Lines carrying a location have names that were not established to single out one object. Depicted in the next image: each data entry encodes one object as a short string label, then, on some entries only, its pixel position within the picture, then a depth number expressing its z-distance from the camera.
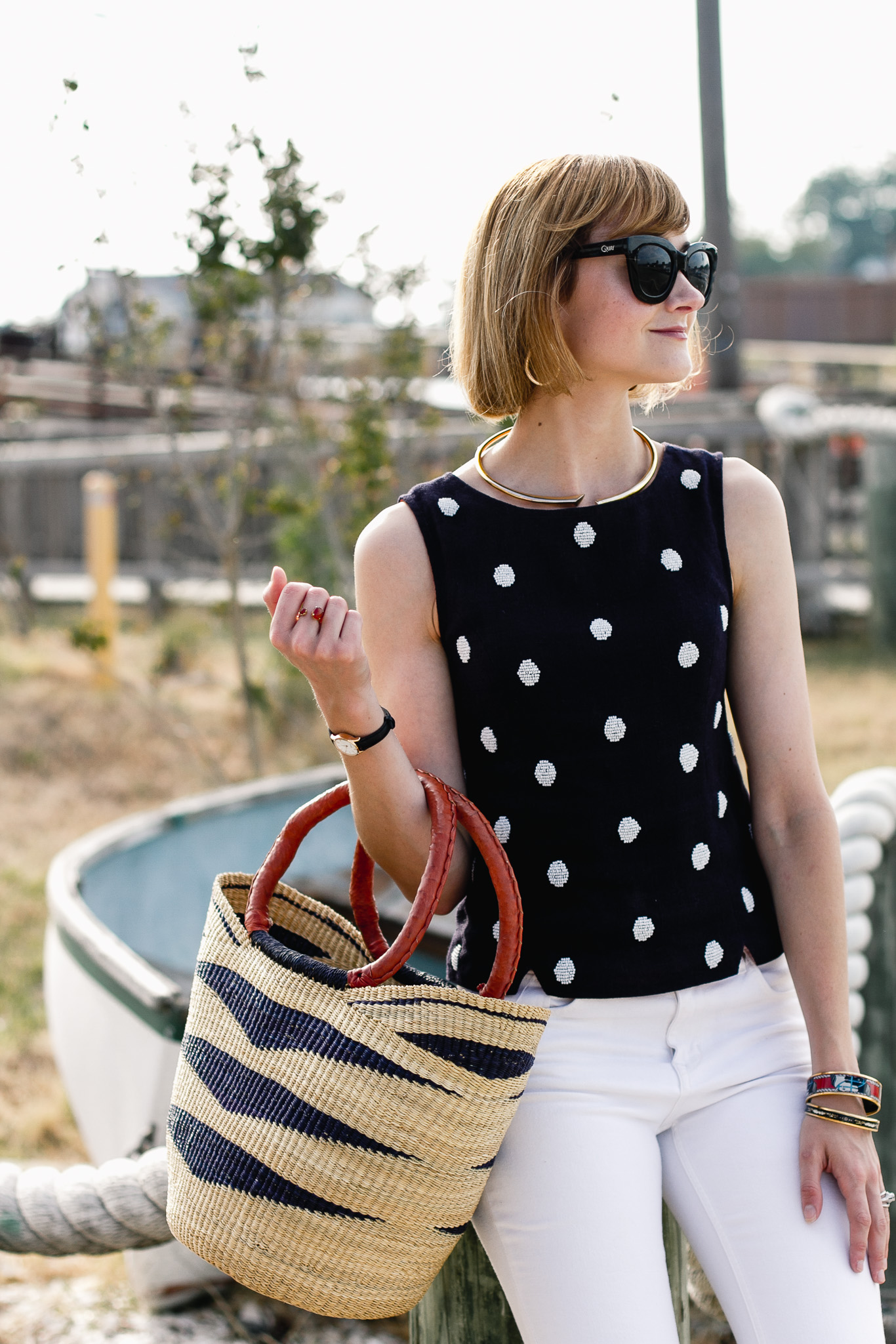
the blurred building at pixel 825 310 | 34.50
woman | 1.32
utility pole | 8.77
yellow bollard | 8.43
